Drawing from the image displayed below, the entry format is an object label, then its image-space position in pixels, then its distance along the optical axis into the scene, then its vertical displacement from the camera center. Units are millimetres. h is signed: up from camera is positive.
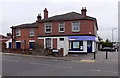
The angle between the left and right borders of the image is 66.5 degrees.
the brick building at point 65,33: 14157 +855
